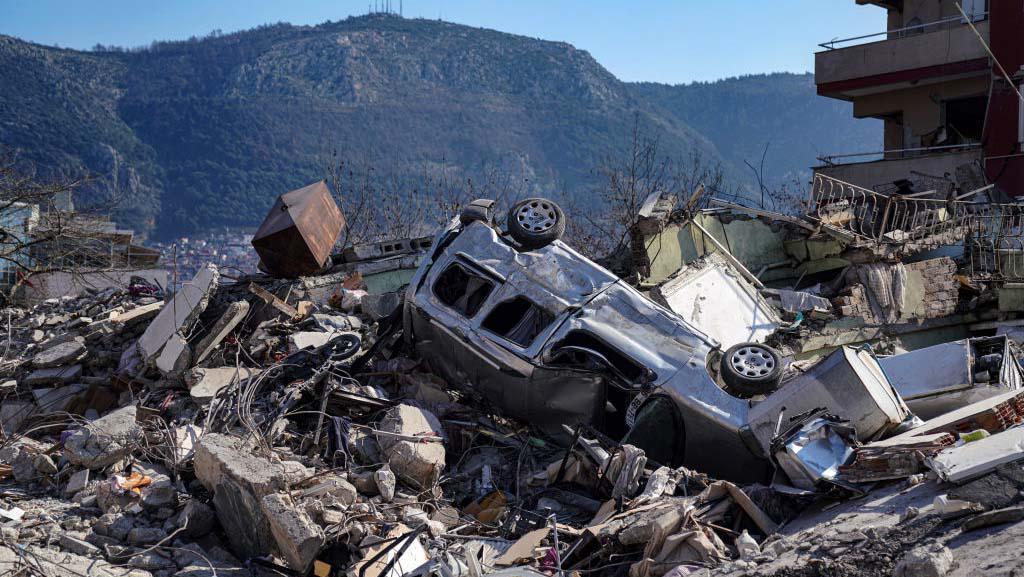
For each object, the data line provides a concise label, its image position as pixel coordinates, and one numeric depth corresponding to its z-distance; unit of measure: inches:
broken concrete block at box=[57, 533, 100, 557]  259.6
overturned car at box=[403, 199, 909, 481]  288.0
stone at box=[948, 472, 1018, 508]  213.3
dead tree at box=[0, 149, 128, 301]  674.2
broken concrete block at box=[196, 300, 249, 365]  392.2
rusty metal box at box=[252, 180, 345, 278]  485.1
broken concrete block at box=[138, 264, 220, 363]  398.6
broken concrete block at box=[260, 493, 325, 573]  247.3
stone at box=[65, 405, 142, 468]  311.6
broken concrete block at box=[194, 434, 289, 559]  265.4
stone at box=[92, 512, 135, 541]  272.1
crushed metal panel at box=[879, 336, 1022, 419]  318.3
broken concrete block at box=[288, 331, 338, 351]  400.8
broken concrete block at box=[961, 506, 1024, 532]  201.9
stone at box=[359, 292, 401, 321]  448.1
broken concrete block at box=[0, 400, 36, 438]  399.9
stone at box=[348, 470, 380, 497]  298.0
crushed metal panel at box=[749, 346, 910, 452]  282.8
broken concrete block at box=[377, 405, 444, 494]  306.5
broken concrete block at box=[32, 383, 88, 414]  407.8
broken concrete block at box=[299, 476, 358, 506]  276.8
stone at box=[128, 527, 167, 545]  268.8
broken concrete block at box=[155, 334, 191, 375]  386.0
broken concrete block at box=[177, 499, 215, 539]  273.7
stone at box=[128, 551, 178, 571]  256.7
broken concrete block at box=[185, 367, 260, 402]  365.4
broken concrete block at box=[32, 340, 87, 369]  431.8
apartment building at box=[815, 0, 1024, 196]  796.6
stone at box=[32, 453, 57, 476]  317.7
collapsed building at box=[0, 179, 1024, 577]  239.6
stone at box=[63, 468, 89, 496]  303.6
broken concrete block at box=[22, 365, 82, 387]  423.2
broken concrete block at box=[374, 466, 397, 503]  293.0
